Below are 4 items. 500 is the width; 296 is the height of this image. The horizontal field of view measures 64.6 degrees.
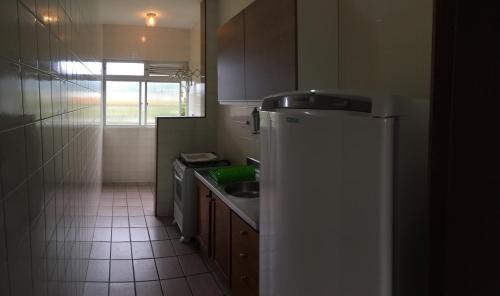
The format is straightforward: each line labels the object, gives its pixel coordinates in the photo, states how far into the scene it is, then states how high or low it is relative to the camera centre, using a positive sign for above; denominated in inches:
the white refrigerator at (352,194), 41.6 -8.5
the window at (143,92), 276.2 +19.2
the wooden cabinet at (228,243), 90.1 -34.0
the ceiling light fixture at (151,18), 226.2 +58.7
